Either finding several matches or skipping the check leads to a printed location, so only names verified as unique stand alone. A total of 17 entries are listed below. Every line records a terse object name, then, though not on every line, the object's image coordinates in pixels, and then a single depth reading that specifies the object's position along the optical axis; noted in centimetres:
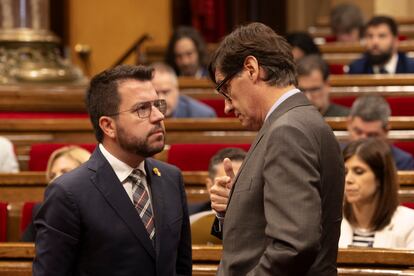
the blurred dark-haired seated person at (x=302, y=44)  870
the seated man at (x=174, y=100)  711
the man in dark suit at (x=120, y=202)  316
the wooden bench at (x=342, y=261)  368
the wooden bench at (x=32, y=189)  516
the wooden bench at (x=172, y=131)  642
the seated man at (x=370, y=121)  603
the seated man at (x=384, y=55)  861
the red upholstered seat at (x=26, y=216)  511
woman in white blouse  457
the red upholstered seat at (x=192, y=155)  598
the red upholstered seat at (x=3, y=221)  501
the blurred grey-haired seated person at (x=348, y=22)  1069
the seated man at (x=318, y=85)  691
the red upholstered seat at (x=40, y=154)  624
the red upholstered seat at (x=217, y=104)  791
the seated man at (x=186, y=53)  879
